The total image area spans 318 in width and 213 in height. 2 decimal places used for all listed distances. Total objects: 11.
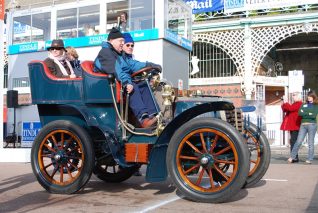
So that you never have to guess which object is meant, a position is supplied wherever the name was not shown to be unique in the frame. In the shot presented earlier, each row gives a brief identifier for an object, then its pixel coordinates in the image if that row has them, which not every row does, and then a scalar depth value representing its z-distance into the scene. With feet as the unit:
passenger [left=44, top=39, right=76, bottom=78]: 18.70
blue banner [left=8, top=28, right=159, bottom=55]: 47.75
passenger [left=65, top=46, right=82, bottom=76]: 20.00
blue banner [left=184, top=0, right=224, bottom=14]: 63.67
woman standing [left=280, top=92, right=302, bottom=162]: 33.37
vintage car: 14.80
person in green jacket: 31.68
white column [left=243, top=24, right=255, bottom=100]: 63.26
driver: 16.35
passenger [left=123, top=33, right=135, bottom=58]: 17.88
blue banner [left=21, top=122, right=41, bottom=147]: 43.98
